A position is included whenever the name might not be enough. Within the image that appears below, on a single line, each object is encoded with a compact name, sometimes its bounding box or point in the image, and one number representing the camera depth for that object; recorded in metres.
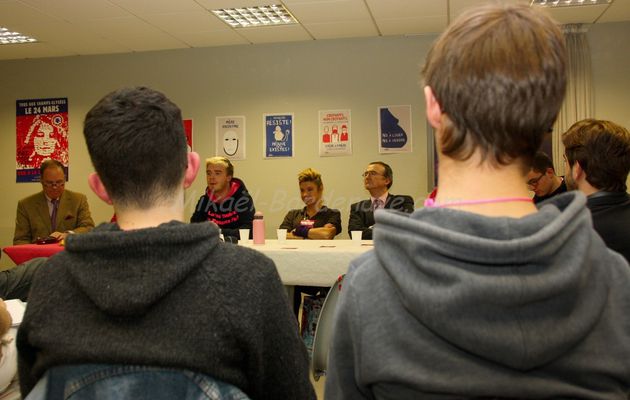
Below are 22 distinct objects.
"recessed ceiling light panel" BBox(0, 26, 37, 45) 5.68
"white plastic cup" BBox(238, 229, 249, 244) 3.77
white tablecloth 3.08
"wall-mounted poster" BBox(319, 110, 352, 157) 5.96
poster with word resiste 6.12
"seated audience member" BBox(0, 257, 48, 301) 2.15
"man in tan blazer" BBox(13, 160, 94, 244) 4.93
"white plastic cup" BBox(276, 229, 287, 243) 3.82
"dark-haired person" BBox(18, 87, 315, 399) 0.83
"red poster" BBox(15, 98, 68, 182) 6.59
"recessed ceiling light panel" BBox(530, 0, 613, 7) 4.79
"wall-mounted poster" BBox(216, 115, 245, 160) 6.23
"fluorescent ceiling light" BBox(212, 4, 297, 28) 5.00
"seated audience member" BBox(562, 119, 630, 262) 1.65
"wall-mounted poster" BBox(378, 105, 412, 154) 5.80
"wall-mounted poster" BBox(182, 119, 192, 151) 6.32
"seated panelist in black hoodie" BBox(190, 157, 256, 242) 4.47
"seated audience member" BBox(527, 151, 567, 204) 3.69
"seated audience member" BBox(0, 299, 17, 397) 1.53
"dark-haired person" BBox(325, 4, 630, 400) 0.64
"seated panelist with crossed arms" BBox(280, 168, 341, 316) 4.77
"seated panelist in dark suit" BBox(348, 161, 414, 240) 4.75
